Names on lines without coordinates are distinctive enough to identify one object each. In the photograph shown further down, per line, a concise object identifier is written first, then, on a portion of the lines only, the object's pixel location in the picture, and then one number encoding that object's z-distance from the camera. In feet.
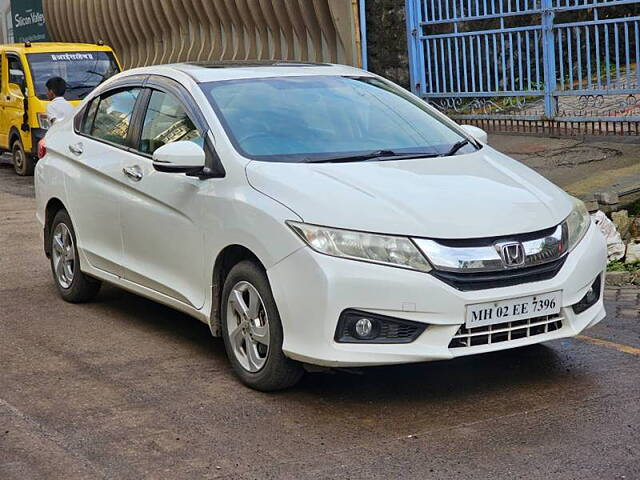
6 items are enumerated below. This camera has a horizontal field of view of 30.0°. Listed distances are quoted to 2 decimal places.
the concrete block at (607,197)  31.10
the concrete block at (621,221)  30.89
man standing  50.21
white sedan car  18.03
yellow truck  56.18
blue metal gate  39.19
